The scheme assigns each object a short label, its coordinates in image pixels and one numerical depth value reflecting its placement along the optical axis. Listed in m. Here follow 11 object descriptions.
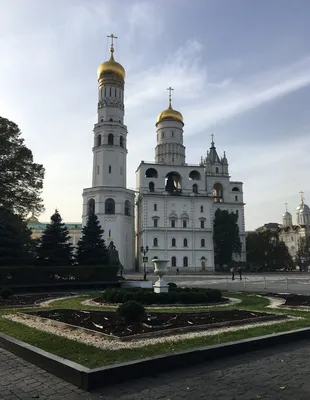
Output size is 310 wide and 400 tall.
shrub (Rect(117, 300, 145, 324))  9.13
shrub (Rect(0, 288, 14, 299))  17.28
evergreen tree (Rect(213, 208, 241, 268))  66.50
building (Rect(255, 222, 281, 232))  139.00
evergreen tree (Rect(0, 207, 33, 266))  25.45
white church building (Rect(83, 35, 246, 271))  61.38
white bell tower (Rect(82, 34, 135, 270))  60.62
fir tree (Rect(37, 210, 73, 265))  27.98
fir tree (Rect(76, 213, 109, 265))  30.00
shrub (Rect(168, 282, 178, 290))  18.75
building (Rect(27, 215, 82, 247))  108.80
